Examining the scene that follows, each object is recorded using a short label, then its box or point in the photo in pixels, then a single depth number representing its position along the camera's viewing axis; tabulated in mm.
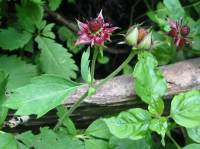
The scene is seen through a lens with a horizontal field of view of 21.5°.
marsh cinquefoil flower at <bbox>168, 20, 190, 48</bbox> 412
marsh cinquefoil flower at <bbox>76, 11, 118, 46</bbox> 366
